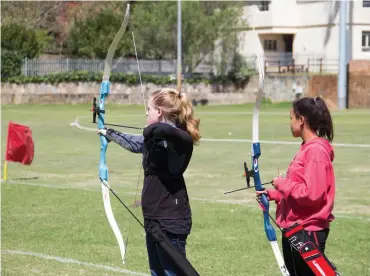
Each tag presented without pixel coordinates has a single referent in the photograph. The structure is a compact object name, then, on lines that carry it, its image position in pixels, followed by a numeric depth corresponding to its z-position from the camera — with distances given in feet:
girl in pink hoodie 19.43
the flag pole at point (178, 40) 163.41
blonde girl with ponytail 20.35
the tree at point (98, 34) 179.83
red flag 54.29
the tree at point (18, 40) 171.63
